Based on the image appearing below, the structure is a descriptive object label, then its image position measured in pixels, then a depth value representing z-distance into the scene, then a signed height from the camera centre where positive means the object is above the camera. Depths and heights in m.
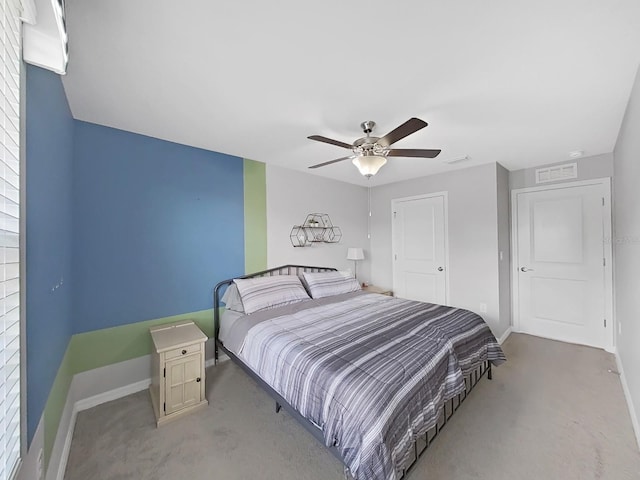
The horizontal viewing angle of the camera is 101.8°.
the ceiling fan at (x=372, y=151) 2.06 +0.75
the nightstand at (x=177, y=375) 2.07 -1.10
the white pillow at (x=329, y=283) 3.35 -0.58
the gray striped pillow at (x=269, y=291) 2.76 -0.57
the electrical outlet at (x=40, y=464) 1.22 -1.04
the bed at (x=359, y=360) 1.36 -0.83
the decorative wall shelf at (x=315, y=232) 3.84 +0.14
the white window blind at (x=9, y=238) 0.82 +0.03
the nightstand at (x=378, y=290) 4.37 -0.86
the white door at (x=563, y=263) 3.29 -0.35
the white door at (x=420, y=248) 4.05 -0.15
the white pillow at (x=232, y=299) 2.78 -0.63
